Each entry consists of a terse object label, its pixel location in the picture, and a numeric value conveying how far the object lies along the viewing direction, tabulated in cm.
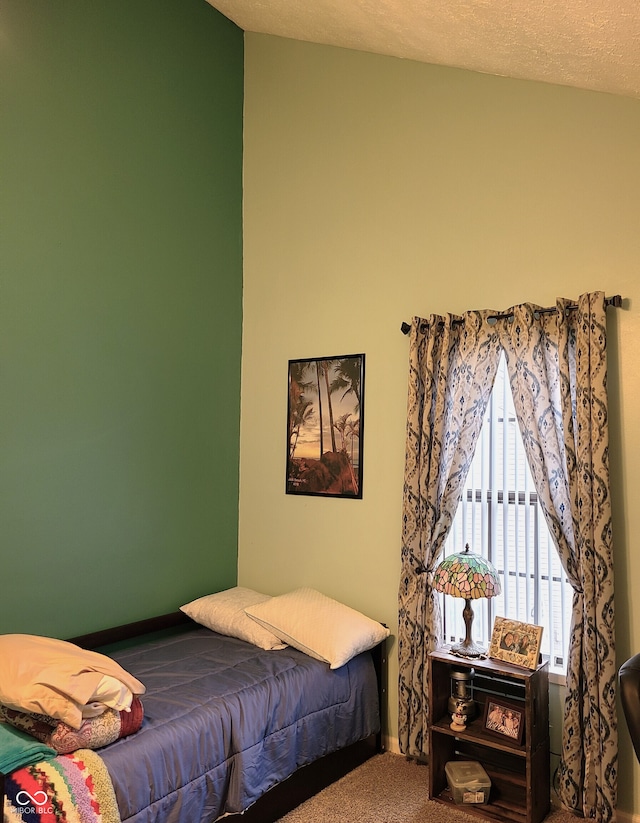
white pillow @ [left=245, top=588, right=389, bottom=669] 304
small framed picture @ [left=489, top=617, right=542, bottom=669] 277
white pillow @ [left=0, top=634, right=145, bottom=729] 205
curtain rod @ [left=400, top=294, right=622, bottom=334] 273
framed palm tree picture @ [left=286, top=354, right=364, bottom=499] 353
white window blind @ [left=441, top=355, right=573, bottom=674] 294
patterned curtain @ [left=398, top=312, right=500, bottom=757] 308
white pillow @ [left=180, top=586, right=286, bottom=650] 323
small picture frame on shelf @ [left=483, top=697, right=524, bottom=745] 276
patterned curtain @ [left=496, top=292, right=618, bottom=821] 264
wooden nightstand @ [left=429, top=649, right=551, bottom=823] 267
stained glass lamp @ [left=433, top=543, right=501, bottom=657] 284
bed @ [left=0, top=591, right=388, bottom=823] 225
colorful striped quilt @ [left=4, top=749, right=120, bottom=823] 189
